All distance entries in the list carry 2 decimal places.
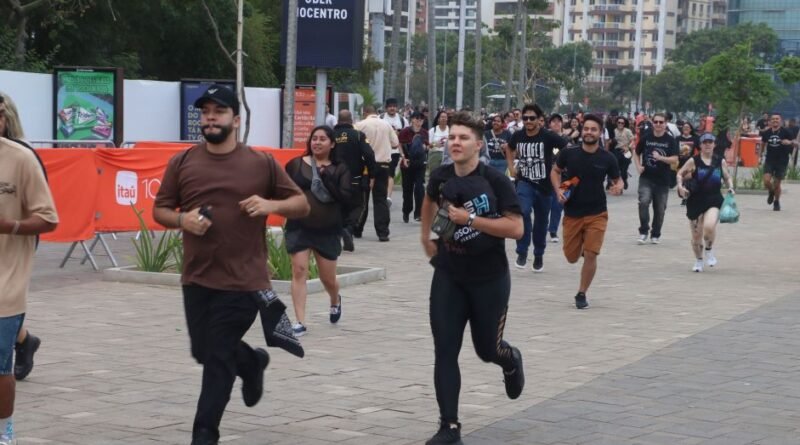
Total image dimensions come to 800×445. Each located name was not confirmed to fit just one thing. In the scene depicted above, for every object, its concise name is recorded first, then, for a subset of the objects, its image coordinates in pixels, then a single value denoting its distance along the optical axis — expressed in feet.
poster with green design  72.64
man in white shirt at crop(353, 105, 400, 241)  60.08
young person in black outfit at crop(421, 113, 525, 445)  22.70
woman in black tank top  50.55
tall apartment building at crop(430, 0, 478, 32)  569.14
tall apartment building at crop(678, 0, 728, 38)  577.43
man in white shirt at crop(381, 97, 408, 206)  70.23
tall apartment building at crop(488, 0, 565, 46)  587.64
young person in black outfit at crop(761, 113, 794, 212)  86.33
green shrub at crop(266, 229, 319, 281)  42.52
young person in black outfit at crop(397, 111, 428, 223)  66.90
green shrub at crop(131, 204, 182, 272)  43.52
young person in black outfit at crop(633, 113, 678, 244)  61.41
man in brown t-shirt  20.86
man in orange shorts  40.75
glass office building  512.63
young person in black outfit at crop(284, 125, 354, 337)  33.81
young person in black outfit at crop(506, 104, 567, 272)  49.55
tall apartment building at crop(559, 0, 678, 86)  562.25
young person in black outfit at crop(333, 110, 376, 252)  48.77
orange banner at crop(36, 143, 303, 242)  44.75
